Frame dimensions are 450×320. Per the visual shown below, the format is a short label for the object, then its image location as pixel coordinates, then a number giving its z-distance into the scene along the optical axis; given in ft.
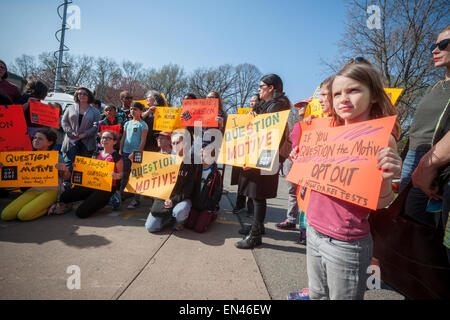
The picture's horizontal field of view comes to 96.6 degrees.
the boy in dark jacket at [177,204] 9.40
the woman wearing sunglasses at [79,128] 13.01
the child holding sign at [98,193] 10.29
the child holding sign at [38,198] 9.14
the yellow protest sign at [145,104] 14.82
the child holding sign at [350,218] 3.36
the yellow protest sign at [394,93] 6.94
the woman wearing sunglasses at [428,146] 3.63
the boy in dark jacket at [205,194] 9.91
